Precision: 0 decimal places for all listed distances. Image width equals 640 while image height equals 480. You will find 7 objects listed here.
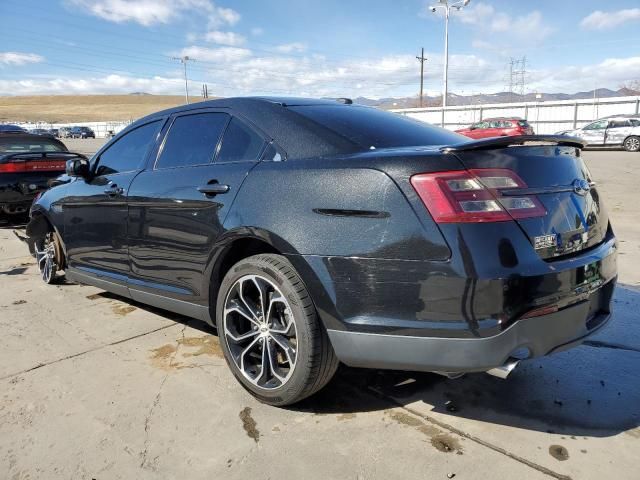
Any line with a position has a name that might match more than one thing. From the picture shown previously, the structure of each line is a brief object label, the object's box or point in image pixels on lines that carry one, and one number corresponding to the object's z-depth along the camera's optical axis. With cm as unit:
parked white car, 2162
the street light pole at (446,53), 3634
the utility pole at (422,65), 6788
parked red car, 2355
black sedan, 207
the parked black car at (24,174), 757
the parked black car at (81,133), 5825
